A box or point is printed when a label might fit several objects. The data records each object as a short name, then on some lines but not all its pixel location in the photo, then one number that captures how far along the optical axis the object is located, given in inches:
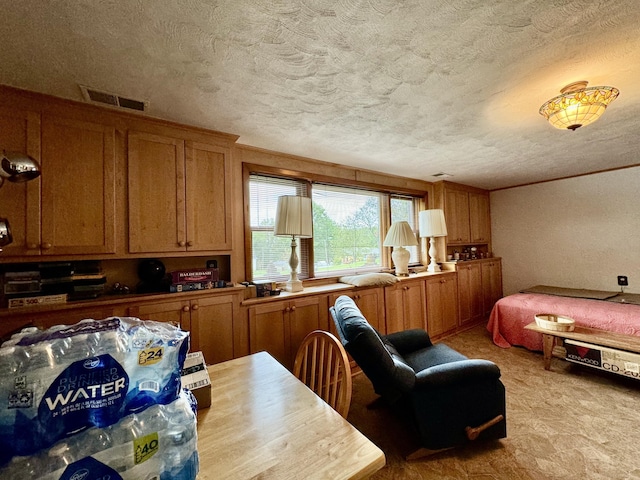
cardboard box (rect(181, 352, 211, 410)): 39.3
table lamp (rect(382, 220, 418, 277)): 128.1
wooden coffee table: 90.5
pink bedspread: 103.9
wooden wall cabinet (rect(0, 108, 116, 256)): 59.3
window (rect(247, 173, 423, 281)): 105.4
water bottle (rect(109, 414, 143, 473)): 21.7
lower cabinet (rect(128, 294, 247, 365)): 70.1
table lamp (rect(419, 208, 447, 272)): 143.7
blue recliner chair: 59.4
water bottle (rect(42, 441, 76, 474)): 20.2
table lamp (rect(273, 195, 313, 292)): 94.1
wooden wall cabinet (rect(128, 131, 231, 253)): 71.9
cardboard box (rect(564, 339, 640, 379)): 88.0
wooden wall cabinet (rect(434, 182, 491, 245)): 165.0
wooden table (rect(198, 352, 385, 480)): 28.7
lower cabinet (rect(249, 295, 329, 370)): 85.9
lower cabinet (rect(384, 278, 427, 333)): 121.6
